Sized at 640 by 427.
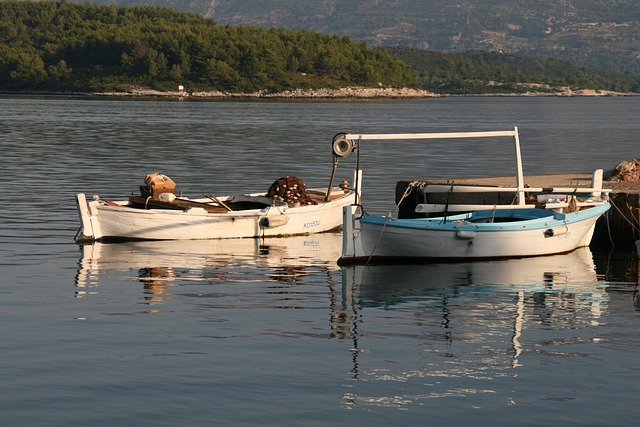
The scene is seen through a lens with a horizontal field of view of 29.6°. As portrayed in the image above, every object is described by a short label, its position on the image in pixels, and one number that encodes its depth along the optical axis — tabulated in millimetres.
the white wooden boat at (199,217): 30438
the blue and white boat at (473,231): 27031
